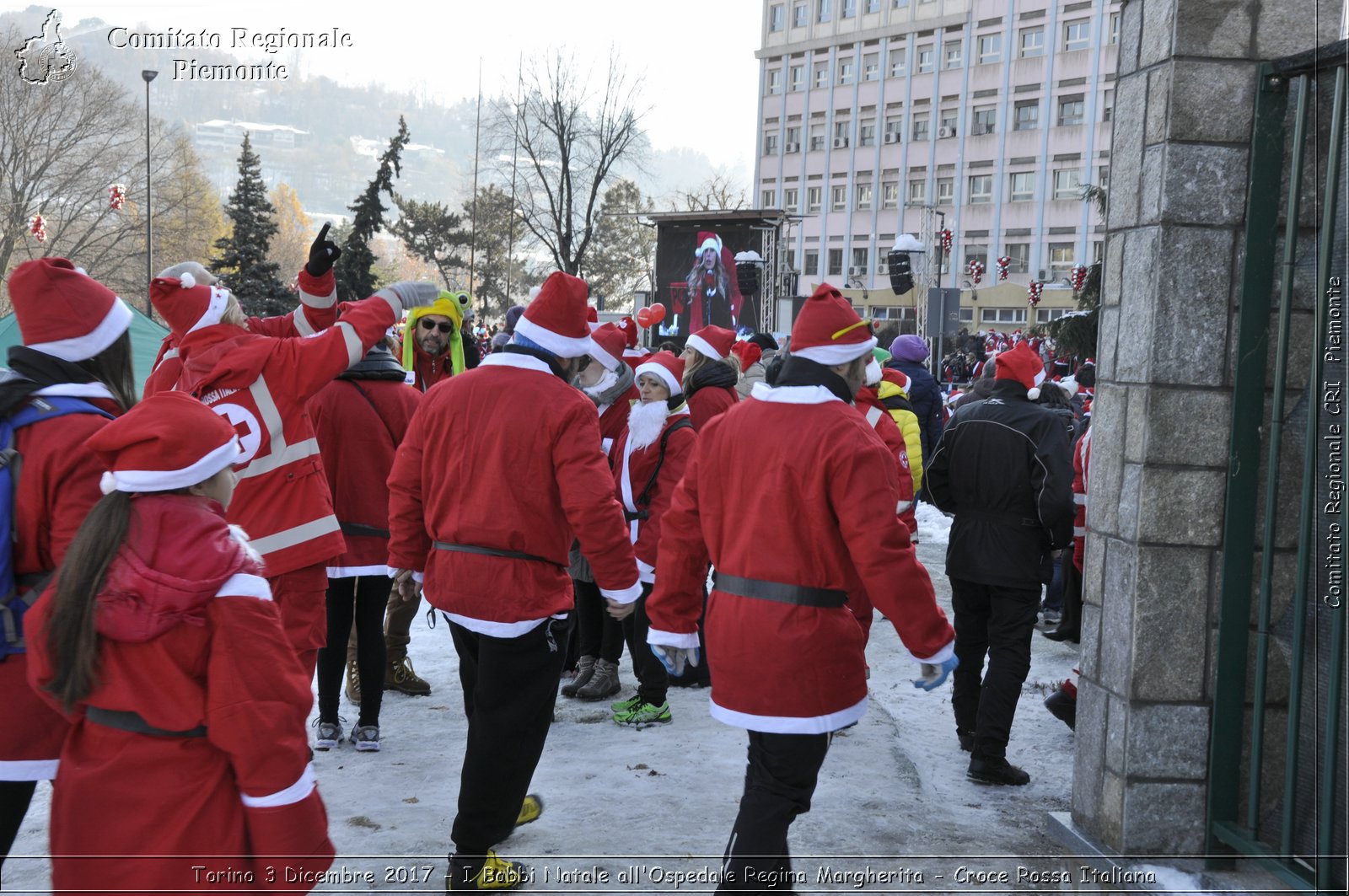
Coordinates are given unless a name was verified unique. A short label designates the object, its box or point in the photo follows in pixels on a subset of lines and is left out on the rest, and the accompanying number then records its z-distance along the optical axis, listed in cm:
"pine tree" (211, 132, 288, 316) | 3064
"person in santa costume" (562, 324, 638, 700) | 650
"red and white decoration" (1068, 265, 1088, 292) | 1537
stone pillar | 382
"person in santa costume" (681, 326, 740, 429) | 668
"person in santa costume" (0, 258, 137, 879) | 292
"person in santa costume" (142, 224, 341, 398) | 446
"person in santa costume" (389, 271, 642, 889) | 391
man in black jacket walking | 527
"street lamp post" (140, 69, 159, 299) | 2473
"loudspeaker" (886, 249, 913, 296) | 2678
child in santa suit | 232
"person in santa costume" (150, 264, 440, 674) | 413
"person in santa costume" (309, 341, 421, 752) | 546
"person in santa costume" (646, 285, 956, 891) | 337
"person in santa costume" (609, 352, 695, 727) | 617
